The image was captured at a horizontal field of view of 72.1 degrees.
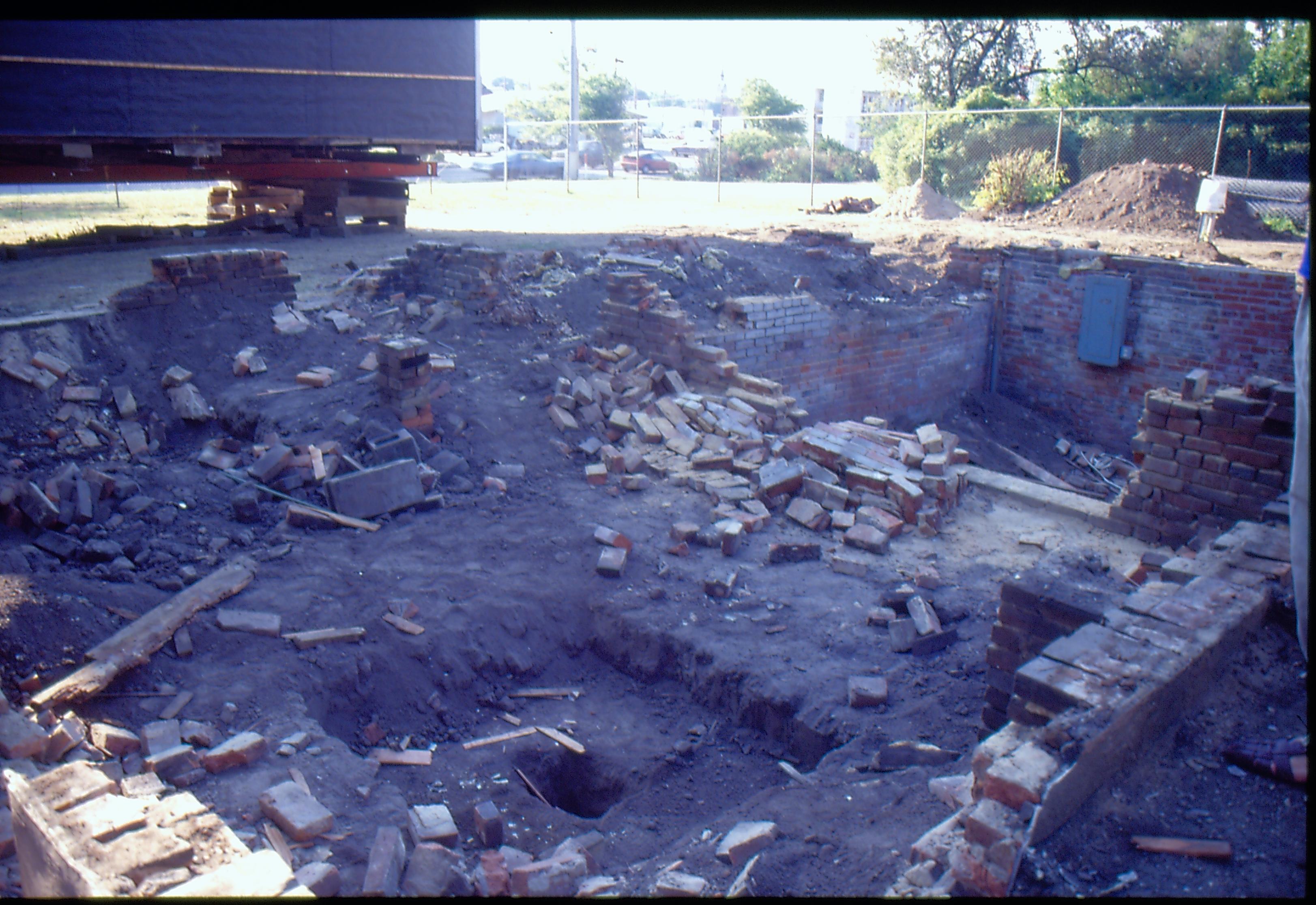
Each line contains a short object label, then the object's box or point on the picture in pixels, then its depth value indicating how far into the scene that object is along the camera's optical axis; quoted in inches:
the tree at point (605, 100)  1421.0
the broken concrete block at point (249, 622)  187.0
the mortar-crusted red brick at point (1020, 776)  108.4
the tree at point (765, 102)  1482.5
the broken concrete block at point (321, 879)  124.3
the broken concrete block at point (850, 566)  229.9
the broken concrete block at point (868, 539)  243.0
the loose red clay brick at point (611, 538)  231.6
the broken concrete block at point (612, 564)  223.3
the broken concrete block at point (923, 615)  198.4
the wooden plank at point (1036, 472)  366.0
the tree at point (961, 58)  1066.1
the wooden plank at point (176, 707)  164.2
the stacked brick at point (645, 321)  324.8
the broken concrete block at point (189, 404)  278.8
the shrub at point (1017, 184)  719.7
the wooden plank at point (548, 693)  196.5
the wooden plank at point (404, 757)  166.6
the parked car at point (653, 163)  1438.2
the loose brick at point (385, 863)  126.4
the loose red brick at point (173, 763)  149.6
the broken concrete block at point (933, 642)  195.0
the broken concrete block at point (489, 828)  151.3
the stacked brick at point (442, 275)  353.7
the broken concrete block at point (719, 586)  217.2
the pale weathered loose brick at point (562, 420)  290.8
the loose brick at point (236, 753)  151.9
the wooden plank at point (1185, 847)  103.7
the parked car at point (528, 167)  1300.4
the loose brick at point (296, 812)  137.8
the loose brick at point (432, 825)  142.9
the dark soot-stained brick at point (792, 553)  235.0
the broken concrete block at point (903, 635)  196.1
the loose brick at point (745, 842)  133.9
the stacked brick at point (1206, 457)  211.0
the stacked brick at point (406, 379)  264.7
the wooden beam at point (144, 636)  163.8
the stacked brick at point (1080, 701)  107.1
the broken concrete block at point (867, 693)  177.3
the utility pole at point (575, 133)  999.6
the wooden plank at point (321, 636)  186.2
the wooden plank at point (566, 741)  179.0
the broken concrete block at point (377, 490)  237.9
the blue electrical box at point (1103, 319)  410.0
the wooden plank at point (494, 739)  176.4
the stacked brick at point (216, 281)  305.9
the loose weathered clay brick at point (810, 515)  254.2
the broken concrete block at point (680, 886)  123.6
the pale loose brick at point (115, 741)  153.6
